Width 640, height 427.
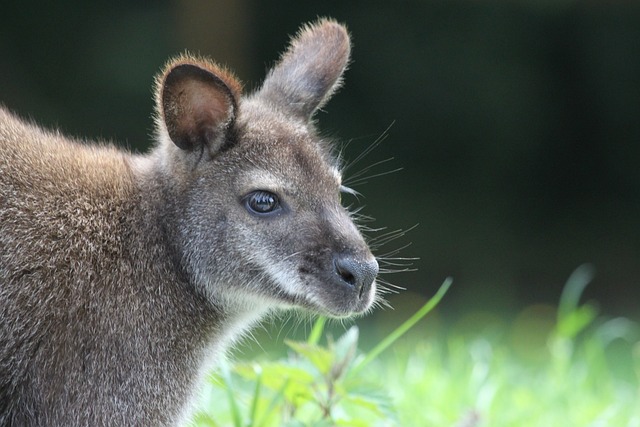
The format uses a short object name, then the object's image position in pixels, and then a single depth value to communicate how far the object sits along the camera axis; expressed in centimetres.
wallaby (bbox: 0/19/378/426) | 776
